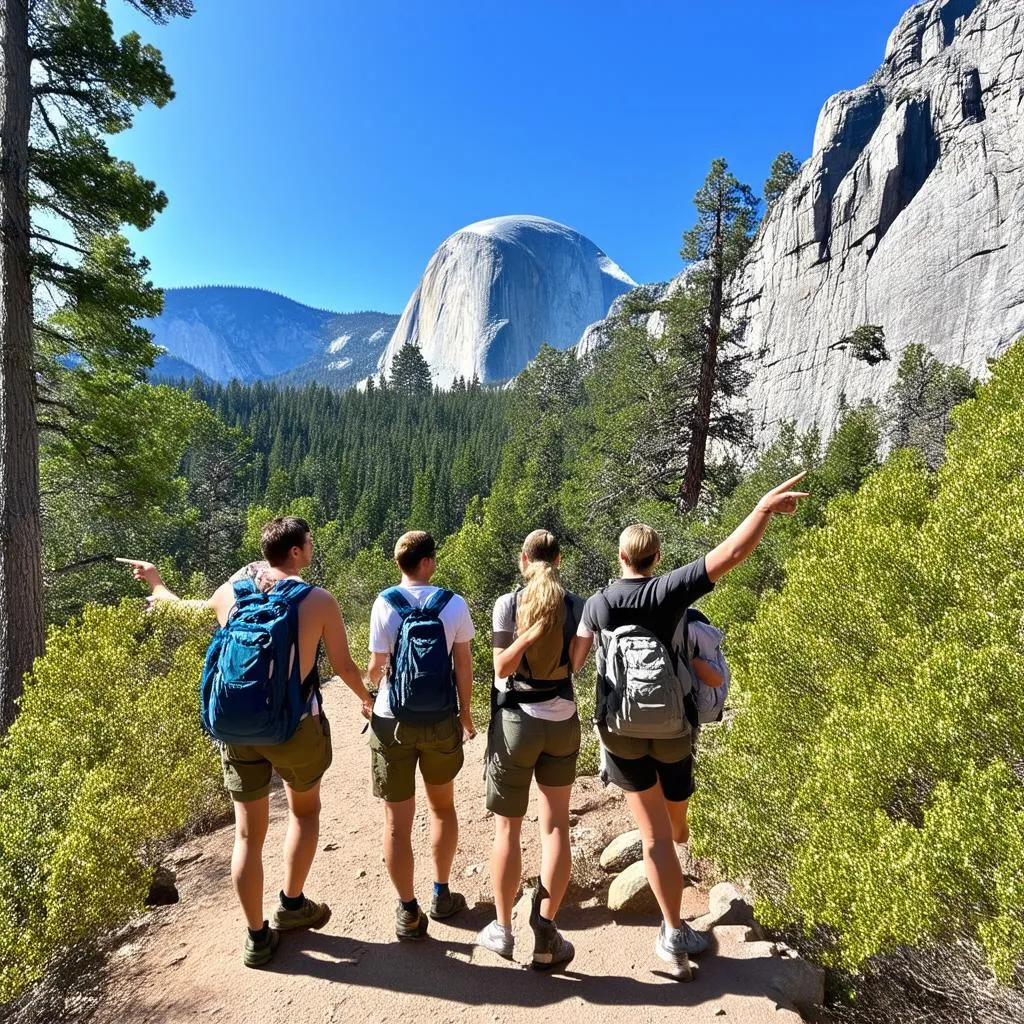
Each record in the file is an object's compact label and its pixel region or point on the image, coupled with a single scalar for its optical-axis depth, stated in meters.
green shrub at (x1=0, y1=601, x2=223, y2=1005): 3.24
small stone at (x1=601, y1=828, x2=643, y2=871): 4.14
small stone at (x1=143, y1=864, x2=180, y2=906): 4.37
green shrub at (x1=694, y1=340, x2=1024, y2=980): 2.49
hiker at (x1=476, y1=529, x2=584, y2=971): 2.71
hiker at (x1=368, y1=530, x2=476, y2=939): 2.79
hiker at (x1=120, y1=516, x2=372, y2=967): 2.72
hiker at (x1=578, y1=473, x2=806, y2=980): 2.61
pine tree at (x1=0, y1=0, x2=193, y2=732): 5.52
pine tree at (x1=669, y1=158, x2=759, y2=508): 11.79
